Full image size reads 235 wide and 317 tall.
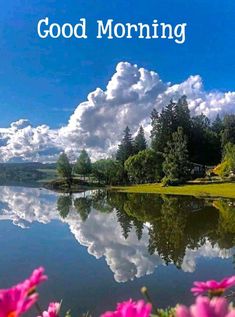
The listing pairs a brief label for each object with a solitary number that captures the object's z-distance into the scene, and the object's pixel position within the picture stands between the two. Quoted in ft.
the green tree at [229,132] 178.41
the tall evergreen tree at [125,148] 204.17
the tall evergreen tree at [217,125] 201.60
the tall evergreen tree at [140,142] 203.67
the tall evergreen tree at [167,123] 176.34
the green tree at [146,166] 166.36
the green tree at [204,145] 179.08
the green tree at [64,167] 212.48
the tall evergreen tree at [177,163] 142.78
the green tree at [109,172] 196.55
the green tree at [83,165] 220.13
